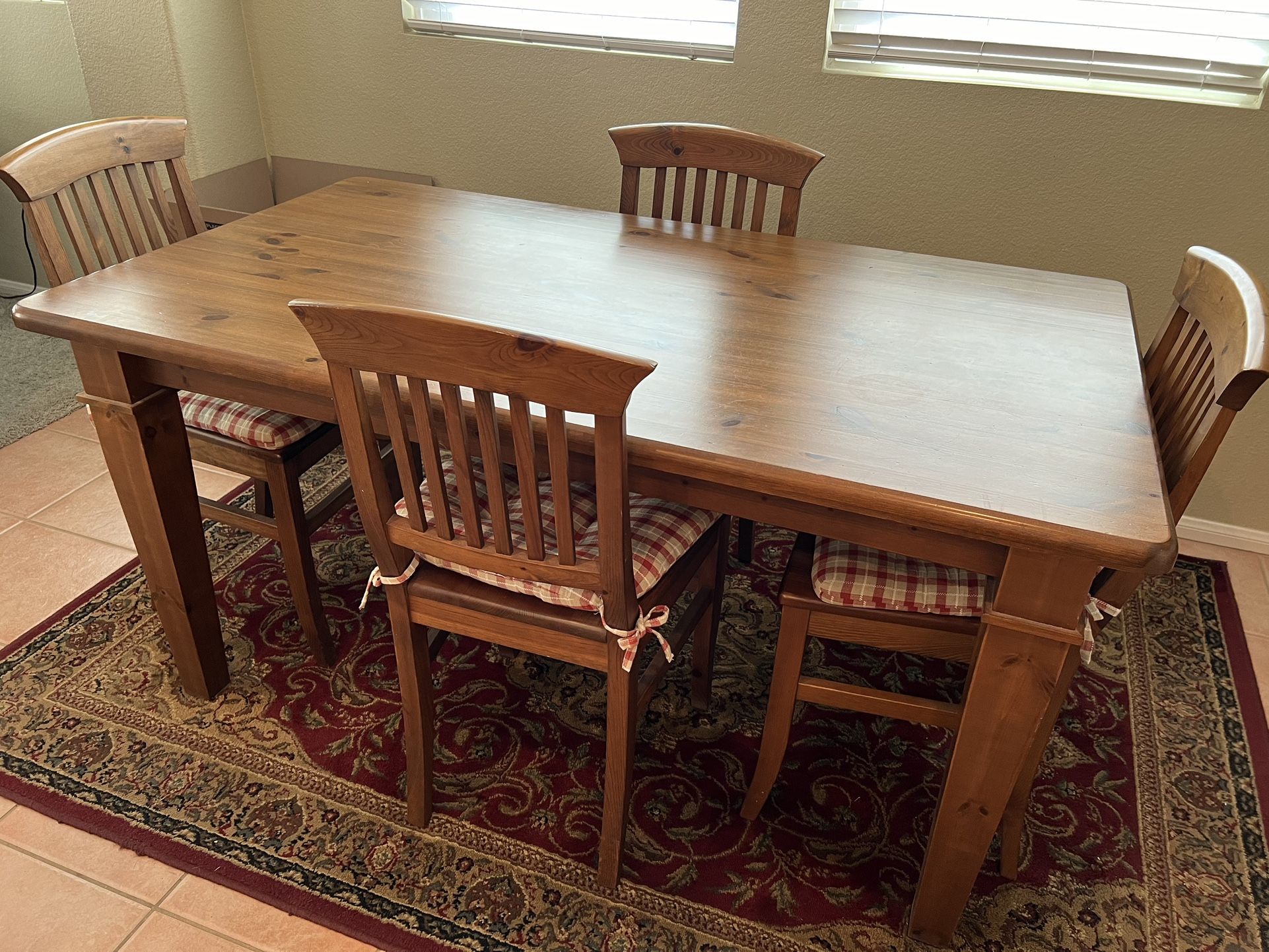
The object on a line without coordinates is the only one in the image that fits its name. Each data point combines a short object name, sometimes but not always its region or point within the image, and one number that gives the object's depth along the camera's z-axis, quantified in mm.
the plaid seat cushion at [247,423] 1723
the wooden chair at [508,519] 1062
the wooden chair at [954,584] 1276
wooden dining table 1150
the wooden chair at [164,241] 1688
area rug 1491
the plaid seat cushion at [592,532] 1338
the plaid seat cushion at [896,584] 1380
